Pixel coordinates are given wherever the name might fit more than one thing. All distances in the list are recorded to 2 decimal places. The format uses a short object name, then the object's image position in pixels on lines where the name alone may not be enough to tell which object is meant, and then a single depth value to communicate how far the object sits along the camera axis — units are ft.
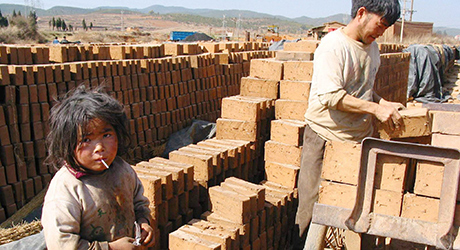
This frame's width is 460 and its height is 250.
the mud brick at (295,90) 17.24
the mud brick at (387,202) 8.53
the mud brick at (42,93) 19.10
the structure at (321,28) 118.15
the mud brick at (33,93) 18.69
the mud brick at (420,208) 8.26
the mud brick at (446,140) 9.07
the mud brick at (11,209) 17.88
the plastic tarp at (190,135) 26.36
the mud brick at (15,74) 18.13
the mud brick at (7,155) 17.54
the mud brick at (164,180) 12.78
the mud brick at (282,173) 15.98
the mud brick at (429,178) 8.09
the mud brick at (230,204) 12.46
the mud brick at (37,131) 18.83
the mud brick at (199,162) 14.60
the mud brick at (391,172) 8.41
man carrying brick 10.18
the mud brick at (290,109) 17.15
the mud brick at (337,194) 9.16
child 6.22
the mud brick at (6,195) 17.53
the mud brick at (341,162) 9.22
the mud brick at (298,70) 17.97
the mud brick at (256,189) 13.39
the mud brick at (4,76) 17.57
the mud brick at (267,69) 18.84
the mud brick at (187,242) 10.88
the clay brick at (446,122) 9.01
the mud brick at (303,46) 21.26
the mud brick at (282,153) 16.14
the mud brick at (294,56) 19.53
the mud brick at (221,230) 11.91
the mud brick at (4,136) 17.46
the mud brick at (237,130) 17.70
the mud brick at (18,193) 18.13
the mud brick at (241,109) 17.51
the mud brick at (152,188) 12.14
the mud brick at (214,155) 15.14
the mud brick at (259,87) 18.94
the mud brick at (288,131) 15.93
